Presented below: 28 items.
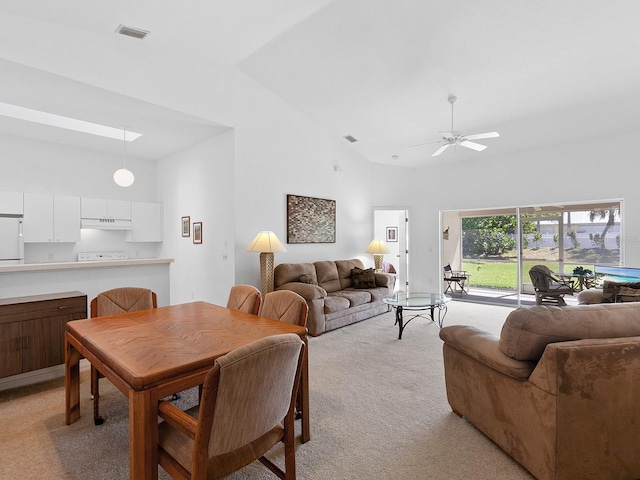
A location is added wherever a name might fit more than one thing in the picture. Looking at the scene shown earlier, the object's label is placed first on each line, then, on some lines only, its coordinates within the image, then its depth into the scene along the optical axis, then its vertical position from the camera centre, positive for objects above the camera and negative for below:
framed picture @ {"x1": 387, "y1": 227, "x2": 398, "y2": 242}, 8.63 +0.09
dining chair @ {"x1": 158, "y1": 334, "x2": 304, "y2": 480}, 1.26 -0.72
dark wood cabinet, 2.88 -0.79
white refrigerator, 5.05 -0.03
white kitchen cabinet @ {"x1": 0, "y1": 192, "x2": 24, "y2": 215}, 5.07 +0.54
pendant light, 4.70 +0.85
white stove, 6.20 -0.33
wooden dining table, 1.43 -0.59
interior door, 7.86 +0.06
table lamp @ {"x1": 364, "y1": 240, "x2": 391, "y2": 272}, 6.96 -0.26
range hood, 5.93 +0.27
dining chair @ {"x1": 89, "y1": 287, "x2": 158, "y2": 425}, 2.77 -0.54
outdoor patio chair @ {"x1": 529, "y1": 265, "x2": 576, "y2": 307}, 5.59 -0.84
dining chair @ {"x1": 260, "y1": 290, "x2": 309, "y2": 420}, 2.42 -0.53
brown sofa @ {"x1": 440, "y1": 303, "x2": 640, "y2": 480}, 1.68 -0.79
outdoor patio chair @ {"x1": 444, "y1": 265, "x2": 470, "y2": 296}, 7.50 -0.94
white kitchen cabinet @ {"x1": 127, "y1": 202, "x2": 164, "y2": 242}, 6.52 +0.32
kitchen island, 3.23 -0.48
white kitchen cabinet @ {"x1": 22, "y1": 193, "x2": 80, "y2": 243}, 5.34 +0.34
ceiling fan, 4.30 +1.31
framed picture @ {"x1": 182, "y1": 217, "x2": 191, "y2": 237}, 6.04 +0.21
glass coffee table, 4.58 -0.93
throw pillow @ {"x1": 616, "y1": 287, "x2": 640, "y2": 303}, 3.70 -0.65
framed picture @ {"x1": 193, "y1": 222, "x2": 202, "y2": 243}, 5.74 +0.11
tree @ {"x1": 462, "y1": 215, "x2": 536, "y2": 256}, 6.76 +0.07
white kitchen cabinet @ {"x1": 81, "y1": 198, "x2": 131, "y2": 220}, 5.93 +0.55
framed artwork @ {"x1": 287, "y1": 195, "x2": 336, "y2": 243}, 5.92 +0.34
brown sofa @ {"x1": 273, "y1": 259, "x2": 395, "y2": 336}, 4.76 -0.86
